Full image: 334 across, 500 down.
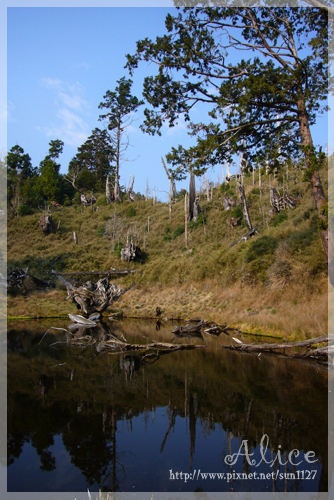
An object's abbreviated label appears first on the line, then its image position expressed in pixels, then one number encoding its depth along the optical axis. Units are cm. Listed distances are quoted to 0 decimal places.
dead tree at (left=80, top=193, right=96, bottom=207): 5350
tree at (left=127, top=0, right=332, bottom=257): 1253
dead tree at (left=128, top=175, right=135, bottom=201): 5394
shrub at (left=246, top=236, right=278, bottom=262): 1975
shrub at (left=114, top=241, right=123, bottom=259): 3508
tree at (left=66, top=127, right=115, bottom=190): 5819
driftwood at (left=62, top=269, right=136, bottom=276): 3022
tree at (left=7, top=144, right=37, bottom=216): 5322
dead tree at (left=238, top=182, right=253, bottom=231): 2834
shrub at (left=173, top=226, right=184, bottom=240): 3772
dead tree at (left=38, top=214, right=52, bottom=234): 4347
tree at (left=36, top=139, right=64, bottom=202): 5744
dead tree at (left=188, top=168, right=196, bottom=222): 3825
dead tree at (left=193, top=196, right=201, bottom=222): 3788
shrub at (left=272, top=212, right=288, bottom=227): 2598
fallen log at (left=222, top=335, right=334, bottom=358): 889
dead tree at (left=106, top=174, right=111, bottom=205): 5278
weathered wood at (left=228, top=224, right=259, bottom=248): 2623
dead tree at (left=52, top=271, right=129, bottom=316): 2164
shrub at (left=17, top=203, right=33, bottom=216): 5031
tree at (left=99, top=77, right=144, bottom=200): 5222
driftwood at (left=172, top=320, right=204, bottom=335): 1512
